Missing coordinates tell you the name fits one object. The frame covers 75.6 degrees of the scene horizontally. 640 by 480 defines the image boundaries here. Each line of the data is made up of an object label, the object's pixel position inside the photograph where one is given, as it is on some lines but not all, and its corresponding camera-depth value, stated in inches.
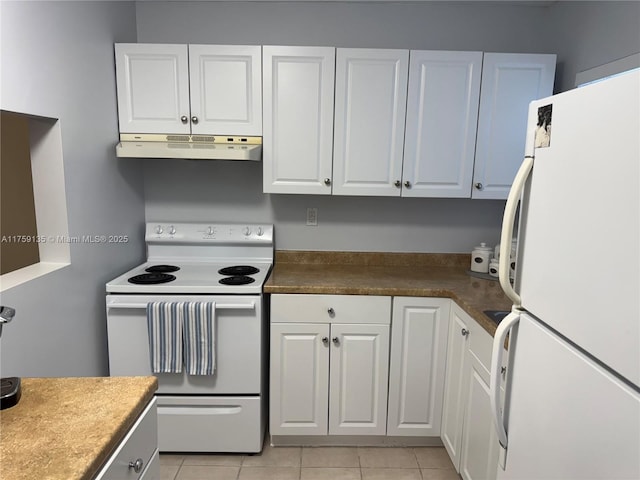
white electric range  82.2
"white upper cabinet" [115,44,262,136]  87.9
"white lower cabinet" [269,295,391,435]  85.7
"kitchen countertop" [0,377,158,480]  32.4
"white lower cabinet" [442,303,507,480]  65.1
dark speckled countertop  80.1
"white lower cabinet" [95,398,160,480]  37.1
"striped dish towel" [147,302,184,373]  80.6
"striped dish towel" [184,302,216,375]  80.9
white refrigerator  28.2
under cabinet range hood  83.6
